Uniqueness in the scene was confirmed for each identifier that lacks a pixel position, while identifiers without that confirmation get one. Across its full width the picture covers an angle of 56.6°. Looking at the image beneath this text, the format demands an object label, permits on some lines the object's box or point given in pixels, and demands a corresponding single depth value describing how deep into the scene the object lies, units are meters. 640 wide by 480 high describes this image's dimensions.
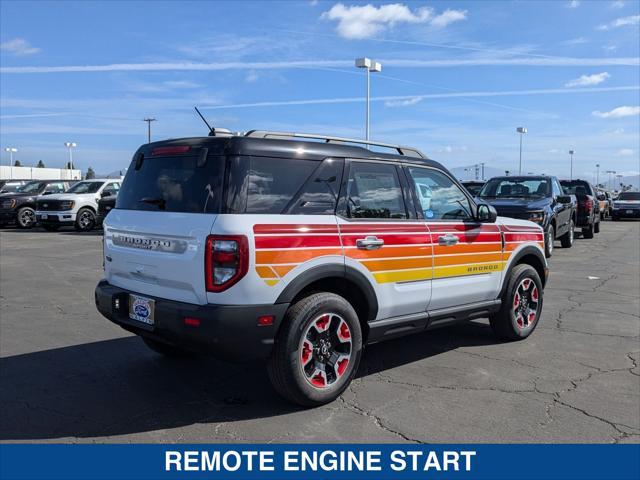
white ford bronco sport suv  3.84
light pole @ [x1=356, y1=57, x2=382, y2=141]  28.95
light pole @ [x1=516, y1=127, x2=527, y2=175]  56.11
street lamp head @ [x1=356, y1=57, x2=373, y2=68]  28.94
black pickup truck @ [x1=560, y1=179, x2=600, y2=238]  17.97
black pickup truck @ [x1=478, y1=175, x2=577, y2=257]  12.42
